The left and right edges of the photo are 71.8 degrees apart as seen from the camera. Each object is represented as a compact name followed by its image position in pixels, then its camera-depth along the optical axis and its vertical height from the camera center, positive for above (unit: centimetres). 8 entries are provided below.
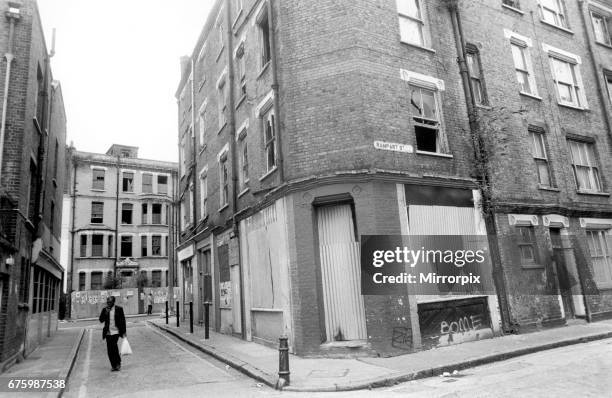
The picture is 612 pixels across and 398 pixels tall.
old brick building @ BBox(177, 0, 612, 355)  1026 +334
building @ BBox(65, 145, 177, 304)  4075 +800
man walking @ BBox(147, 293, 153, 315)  3667 -56
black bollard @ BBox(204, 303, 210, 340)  1373 -103
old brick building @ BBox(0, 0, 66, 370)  1029 +362
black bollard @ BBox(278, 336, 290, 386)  734 -127
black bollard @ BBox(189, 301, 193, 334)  1620 -103
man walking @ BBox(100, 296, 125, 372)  941 -61
